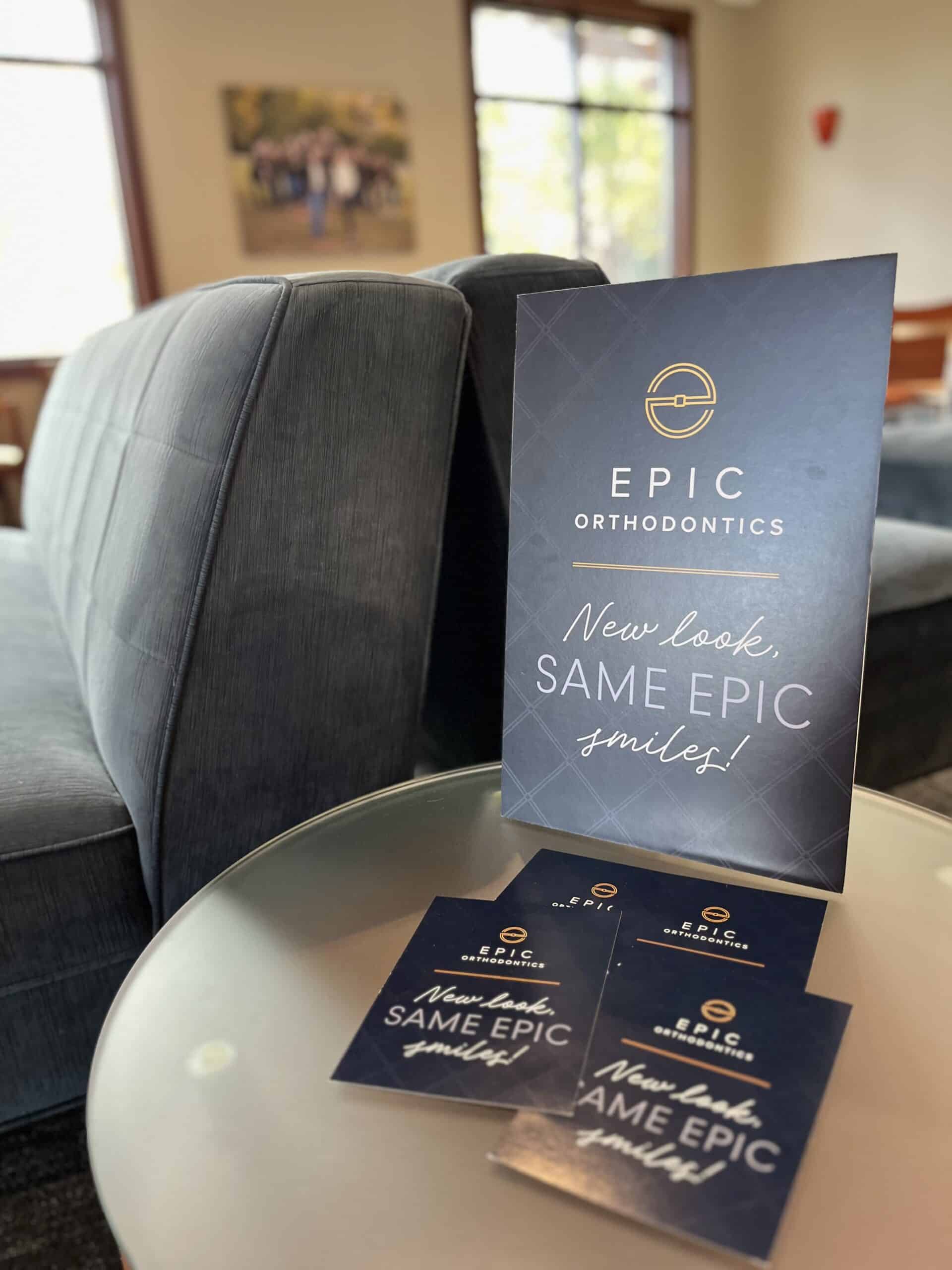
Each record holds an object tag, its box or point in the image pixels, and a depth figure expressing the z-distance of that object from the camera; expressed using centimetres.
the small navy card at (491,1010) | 38
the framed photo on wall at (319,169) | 412
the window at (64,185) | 374
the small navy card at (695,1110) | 31
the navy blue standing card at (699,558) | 44
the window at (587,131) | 479
